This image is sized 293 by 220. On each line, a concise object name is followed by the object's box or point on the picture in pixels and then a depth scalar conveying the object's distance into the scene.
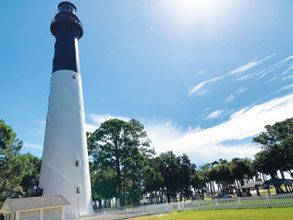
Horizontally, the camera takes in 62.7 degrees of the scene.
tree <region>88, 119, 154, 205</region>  27.91
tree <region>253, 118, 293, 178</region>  37.91
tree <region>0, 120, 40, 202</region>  21.05
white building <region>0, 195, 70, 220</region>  15.87
